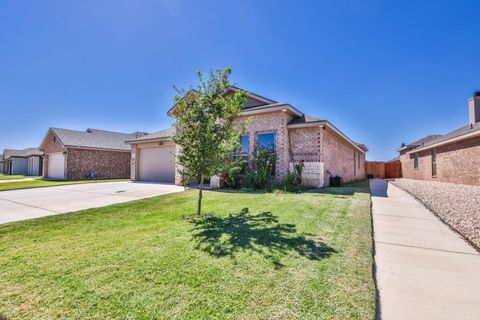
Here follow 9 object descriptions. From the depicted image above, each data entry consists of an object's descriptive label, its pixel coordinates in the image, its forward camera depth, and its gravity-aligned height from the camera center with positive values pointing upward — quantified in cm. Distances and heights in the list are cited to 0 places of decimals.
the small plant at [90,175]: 2075 -70
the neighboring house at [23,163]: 3091 +80
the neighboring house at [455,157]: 1177 +66
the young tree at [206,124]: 544 +111
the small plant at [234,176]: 1120 -46
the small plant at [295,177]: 1064 -48
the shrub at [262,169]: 1065 -9
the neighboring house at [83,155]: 2016 +121
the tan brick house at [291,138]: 1089 +154
